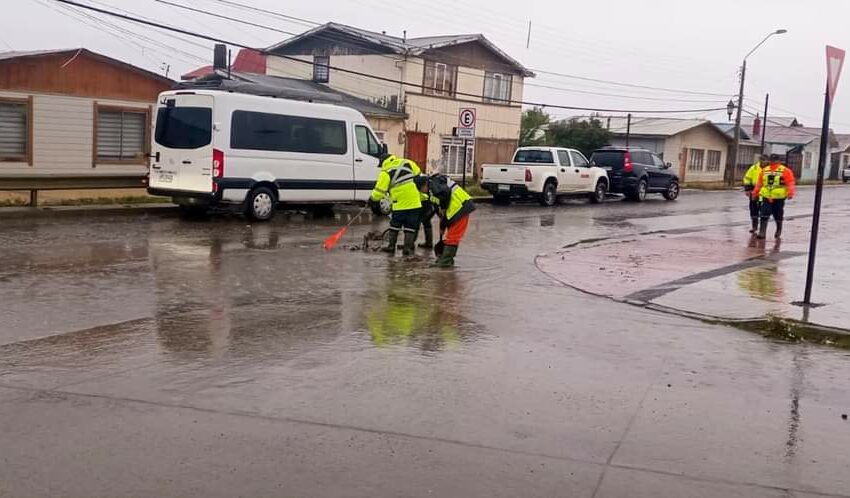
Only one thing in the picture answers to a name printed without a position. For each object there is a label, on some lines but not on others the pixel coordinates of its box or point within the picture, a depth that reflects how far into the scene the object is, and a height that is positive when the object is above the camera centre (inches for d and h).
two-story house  1286.9 +123.6
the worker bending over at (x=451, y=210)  461.4 -25.2
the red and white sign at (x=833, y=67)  338.6 +46.6
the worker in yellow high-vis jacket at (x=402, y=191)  483.5 -18.1
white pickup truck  969.5 -9.4
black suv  1135.6 +4.2
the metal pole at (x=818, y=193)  347.6 -3.2
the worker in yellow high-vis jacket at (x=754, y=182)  684.8 -1.9
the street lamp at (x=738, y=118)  1596.9 +116.7
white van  628.1 -1.2
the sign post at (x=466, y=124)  920.9 +41.5
